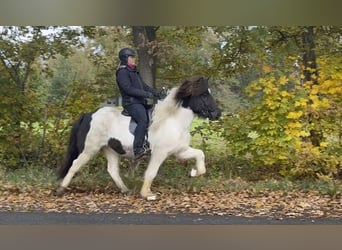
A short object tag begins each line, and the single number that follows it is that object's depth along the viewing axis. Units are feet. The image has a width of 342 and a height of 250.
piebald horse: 27.20
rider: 26.78
